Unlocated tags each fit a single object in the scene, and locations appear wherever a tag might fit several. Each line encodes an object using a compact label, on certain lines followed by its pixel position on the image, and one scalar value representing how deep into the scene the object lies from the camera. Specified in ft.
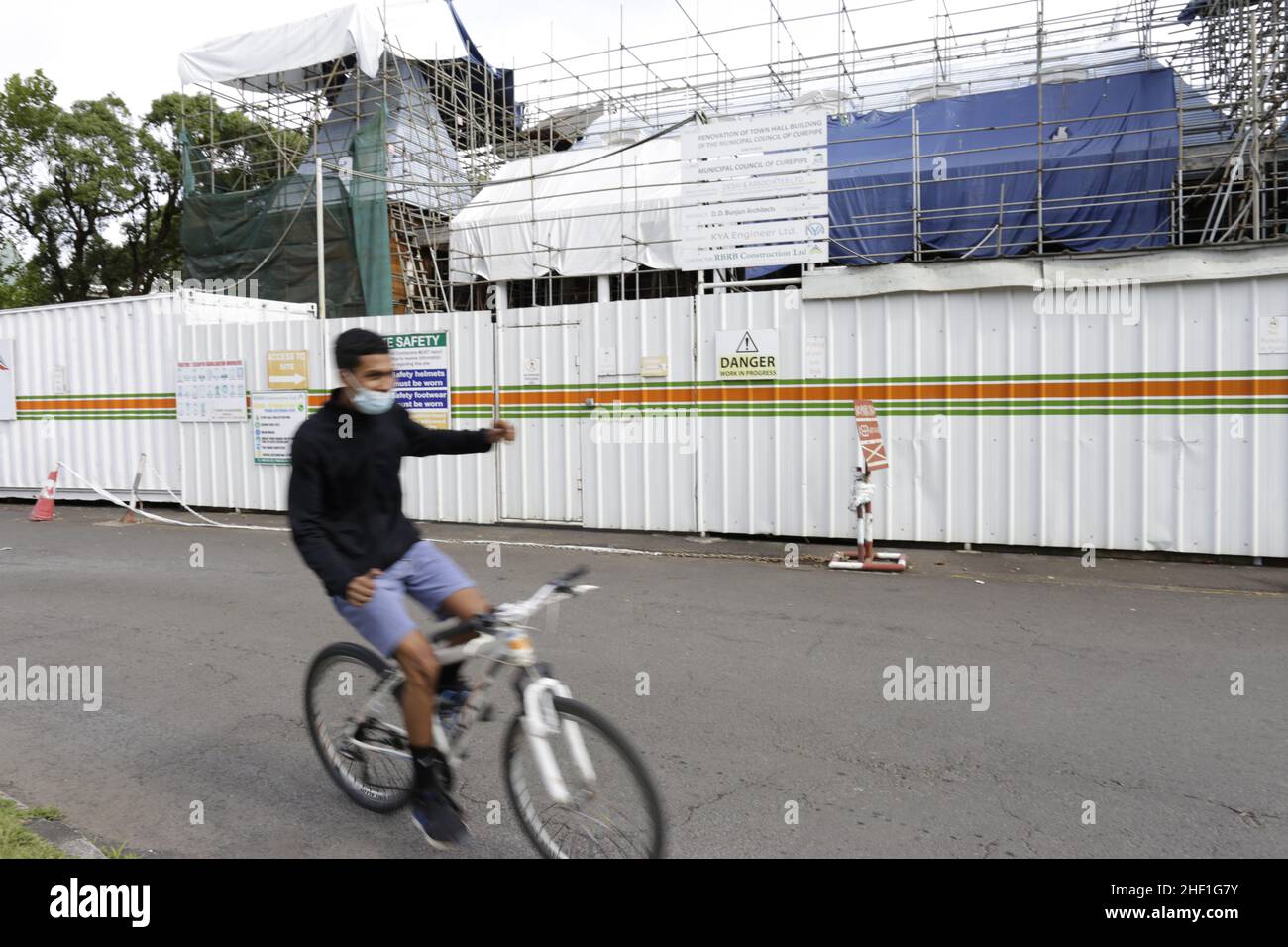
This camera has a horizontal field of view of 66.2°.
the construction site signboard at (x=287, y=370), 46.01
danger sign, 36.55
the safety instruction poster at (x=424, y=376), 42.73
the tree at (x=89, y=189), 100.89
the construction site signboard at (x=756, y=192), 39.34
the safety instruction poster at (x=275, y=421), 46.26
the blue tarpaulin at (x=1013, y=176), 53.26
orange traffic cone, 48.44
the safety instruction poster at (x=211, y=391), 47.65
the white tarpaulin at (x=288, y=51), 74.38
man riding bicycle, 11.84
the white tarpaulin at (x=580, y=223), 63.77
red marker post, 31.78
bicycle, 10.61
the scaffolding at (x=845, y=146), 50.72
